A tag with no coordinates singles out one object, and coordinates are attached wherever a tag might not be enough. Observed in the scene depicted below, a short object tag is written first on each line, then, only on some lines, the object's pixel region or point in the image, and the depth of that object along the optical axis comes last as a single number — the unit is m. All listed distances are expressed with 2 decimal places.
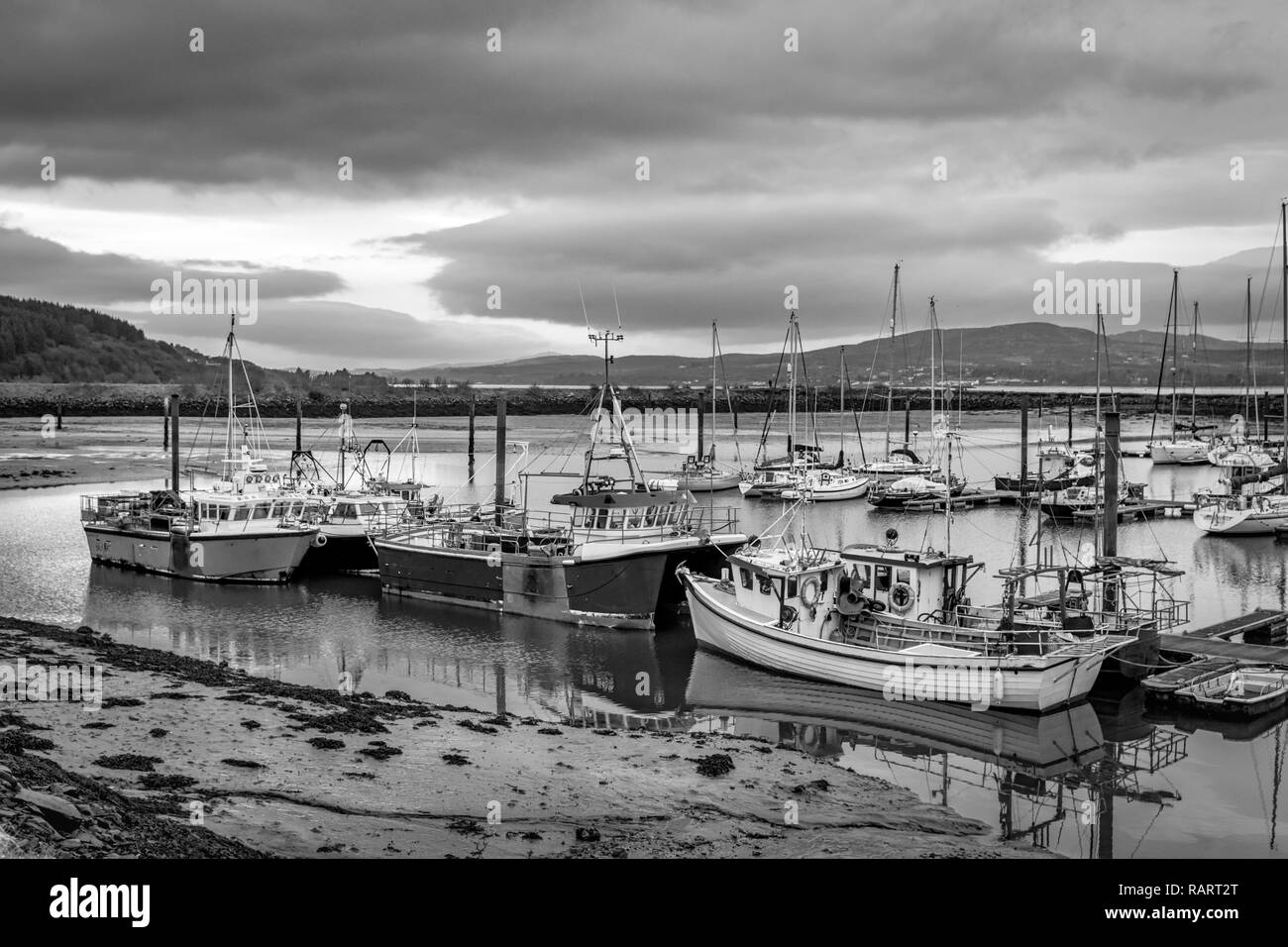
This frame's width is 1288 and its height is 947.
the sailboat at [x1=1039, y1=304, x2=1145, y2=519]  56.00
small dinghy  21.34
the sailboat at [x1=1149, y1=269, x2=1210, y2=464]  90.69
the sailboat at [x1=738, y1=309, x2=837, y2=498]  67.44
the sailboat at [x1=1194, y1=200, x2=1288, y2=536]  49.88
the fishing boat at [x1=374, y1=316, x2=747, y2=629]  30.48
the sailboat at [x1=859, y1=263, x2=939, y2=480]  71.06
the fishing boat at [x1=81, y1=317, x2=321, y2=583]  37.19
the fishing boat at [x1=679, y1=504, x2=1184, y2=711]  21.95
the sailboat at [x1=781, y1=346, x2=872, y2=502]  65.44
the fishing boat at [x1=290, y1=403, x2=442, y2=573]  39.44
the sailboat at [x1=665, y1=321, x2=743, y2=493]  68.56
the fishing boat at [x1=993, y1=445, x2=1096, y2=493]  65.75
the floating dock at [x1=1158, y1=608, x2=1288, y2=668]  24.56
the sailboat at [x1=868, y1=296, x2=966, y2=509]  62.47
